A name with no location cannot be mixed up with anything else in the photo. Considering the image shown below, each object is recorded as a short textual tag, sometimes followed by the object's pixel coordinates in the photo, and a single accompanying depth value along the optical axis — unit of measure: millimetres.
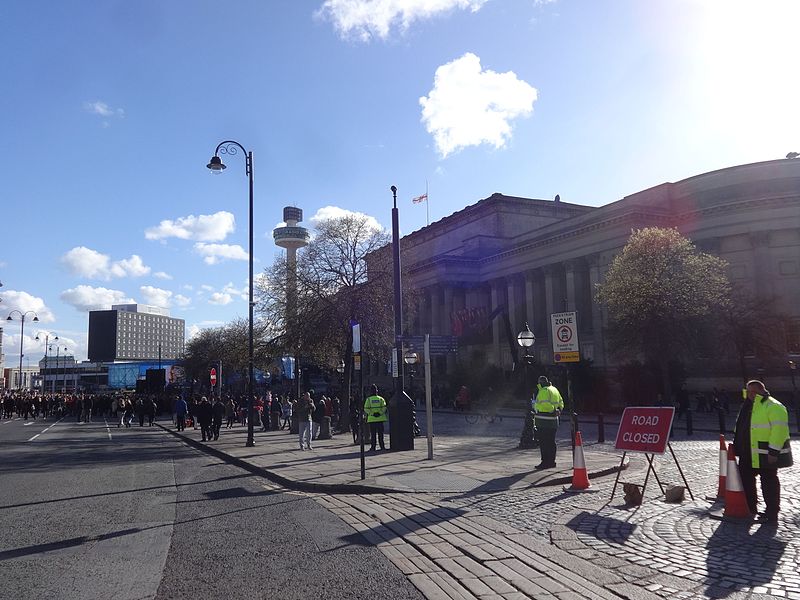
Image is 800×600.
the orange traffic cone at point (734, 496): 8047
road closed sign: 9664
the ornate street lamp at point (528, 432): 17516
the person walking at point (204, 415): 23309
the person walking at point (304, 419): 17795
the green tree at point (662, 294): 34656
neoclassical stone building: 49125
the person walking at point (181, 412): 30016
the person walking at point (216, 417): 23844
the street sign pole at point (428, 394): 14797
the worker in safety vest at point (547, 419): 12461
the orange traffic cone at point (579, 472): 10555
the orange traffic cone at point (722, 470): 9398
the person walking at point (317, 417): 23250
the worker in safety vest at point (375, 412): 17375
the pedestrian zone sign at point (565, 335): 13664
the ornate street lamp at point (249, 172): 20406
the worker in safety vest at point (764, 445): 7828
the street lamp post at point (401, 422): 17219
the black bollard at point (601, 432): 19931
